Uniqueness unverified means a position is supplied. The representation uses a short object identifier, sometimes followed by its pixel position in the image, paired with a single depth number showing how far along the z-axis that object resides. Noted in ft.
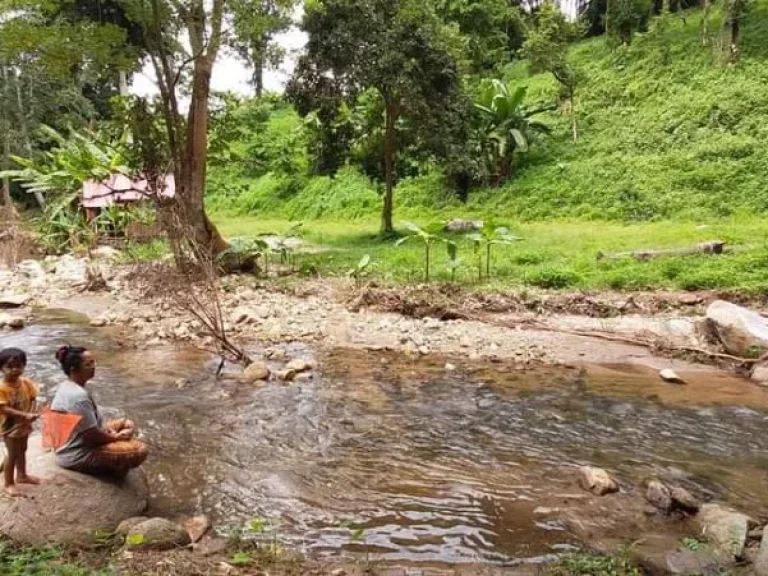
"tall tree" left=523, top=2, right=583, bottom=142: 83.71
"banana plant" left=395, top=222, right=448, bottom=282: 43.91
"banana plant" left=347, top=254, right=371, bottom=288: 44.73
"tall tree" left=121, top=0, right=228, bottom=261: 48.42
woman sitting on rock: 16.28
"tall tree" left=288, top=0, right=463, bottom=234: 58.13
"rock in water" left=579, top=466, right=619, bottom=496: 18.78
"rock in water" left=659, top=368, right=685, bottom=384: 28.99
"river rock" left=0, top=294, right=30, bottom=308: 45.83
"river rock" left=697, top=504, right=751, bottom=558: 15.30
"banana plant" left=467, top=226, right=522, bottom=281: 43.70
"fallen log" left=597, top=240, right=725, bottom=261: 44.32
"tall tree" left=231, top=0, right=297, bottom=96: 49.06
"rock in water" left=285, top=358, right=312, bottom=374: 30.42
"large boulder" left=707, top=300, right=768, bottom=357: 30.37
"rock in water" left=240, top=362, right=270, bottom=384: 29.48
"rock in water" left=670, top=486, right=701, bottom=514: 17.48
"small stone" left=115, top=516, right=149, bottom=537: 15.43
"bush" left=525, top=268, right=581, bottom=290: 42.11
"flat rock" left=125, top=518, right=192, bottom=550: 14.69
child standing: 15.57
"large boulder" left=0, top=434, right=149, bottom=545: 15.01
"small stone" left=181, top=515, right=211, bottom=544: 16.02
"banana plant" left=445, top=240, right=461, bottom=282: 43.14
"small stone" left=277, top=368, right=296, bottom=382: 29.71
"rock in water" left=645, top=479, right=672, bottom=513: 17.81
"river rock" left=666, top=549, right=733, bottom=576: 14.57
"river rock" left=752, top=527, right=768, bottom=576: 14.01
